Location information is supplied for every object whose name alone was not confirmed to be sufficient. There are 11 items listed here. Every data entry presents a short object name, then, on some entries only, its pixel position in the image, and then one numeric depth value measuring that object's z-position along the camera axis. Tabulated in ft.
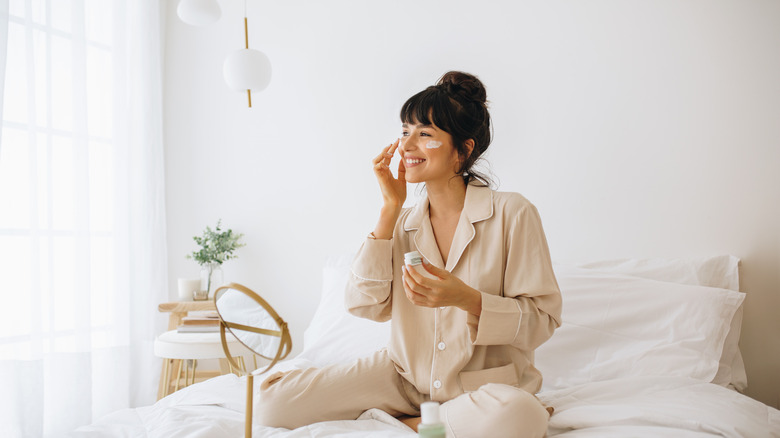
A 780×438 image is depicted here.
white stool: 7.20
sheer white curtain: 7.53
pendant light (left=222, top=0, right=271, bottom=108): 7.35
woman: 4.47
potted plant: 9.11
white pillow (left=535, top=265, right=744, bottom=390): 5.49
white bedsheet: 3.88
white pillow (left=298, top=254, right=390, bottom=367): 6.56
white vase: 9.18
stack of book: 7.57
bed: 4.06
